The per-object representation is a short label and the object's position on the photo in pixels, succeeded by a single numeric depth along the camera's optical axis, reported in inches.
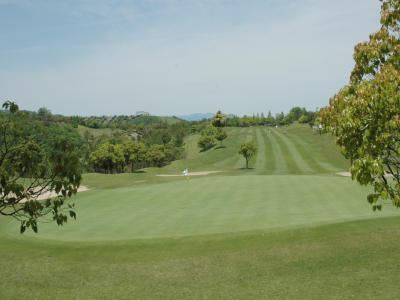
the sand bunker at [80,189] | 1219.7
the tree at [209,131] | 4546.8
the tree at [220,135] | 3996.1
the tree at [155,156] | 3542.6
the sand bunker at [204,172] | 2342.5
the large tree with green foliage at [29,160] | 227.9
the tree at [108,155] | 3004.4
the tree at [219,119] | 4913.4
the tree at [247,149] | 2426.2
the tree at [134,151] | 3171.0
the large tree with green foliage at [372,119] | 244.2
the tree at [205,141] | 4060.0
